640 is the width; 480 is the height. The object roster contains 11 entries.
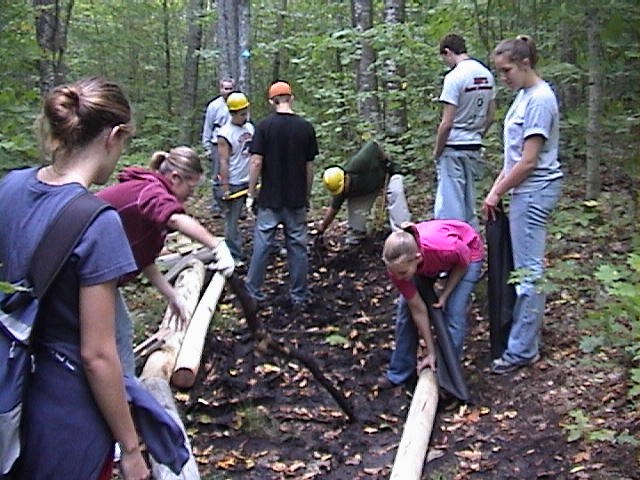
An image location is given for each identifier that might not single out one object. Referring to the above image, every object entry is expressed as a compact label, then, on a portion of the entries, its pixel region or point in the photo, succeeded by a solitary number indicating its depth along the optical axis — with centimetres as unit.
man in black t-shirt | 830
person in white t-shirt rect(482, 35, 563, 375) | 566
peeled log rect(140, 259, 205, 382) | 541
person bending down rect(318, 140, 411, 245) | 975
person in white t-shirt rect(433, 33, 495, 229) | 728
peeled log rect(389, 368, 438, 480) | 439
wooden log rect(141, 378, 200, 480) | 414
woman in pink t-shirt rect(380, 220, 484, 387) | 544
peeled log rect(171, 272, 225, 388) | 546
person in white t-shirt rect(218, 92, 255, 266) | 977
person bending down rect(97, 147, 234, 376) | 427
